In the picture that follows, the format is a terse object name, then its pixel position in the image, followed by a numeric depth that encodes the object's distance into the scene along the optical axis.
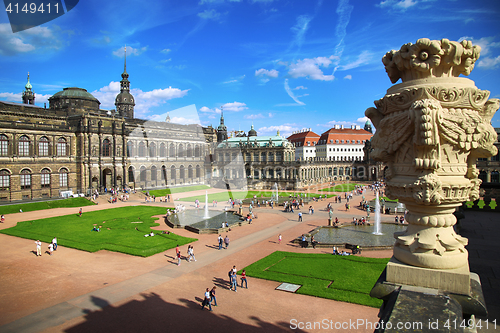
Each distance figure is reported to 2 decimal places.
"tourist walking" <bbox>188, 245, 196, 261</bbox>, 23.25
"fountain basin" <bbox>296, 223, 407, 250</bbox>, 26.58
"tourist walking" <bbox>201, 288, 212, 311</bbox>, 15.63
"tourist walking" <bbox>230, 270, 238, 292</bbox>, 18.09
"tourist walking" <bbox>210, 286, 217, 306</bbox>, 15.92
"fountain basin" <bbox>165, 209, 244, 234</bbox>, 33.22
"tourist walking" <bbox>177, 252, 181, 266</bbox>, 22.48
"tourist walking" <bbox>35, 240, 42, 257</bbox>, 24.41
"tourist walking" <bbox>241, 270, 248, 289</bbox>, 18.27
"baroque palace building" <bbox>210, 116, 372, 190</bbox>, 77.87
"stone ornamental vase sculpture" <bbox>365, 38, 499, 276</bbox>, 4.23
